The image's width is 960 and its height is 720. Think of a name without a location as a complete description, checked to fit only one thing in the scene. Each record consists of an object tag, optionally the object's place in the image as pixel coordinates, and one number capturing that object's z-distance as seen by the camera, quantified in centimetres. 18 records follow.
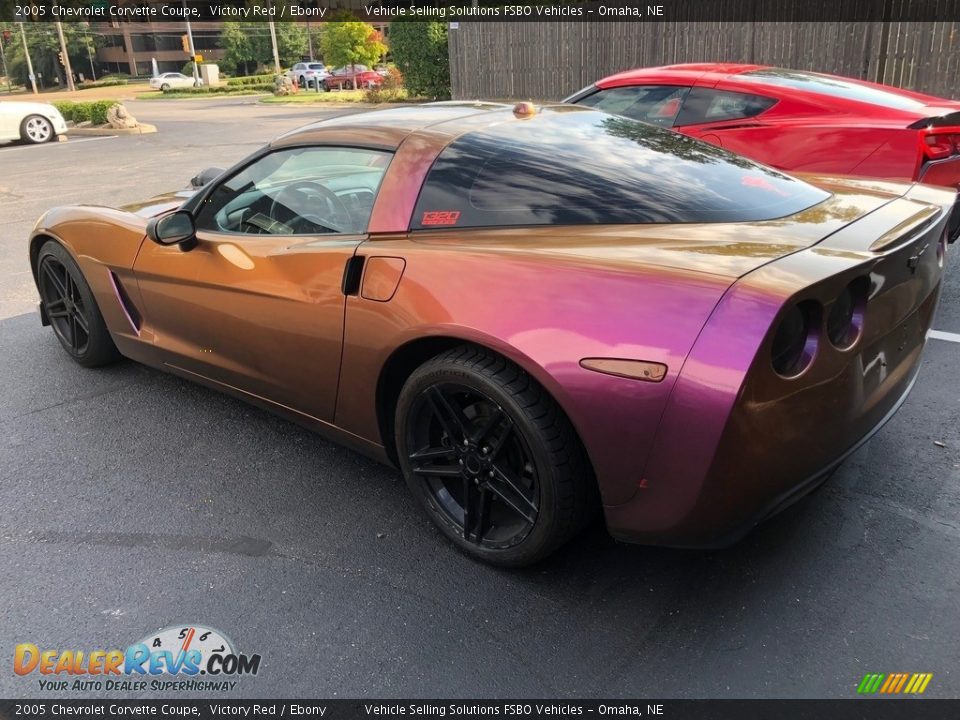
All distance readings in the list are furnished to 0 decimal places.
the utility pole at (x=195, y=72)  5566
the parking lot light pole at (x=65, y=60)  5700
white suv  4641
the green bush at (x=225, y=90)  4728
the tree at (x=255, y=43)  7094
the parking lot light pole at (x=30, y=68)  5769
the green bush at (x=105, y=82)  7038
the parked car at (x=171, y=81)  5573
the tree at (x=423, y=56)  2397
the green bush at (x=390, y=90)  2650
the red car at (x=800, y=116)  474
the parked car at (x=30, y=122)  1595
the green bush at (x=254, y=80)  5532
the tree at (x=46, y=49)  6762
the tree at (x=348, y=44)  3891
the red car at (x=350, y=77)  4097
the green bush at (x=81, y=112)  1931
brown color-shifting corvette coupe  201
